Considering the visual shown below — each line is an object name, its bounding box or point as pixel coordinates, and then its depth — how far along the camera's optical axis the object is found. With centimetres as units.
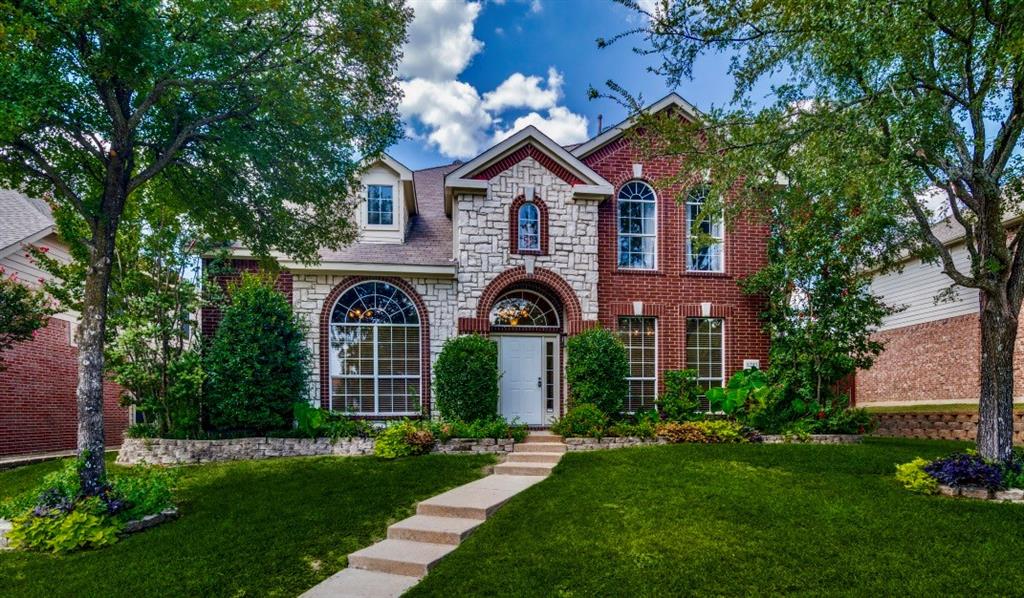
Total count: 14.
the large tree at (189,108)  603
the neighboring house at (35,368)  1182
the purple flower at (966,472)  650
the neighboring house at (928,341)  1413
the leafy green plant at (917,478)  668
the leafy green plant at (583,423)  1018
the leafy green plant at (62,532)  582
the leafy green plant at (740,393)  1123
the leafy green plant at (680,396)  1155
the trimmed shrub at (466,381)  1065
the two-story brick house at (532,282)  1173
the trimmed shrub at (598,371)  1091
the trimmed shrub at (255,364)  1009
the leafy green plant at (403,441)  966
